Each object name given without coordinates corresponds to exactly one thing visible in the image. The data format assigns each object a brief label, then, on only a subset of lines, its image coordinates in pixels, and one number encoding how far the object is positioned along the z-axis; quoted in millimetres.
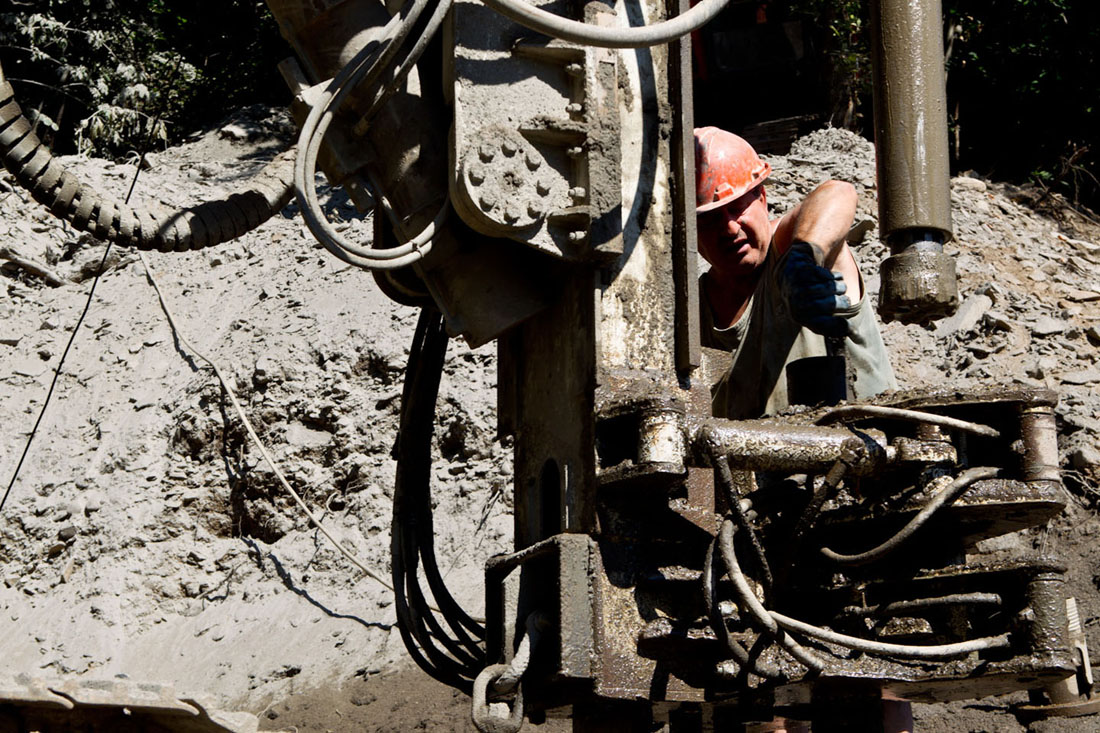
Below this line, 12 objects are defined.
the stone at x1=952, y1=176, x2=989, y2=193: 12859
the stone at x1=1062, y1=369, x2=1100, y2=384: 9508
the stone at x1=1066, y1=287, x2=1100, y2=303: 10961
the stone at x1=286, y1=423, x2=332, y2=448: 10164
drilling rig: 3998
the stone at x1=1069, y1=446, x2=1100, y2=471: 8562
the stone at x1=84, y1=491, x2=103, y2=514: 10164
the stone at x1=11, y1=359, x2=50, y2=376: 11656
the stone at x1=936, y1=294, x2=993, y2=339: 10203
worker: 5285
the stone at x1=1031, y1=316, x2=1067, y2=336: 10109
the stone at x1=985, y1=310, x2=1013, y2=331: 10109
